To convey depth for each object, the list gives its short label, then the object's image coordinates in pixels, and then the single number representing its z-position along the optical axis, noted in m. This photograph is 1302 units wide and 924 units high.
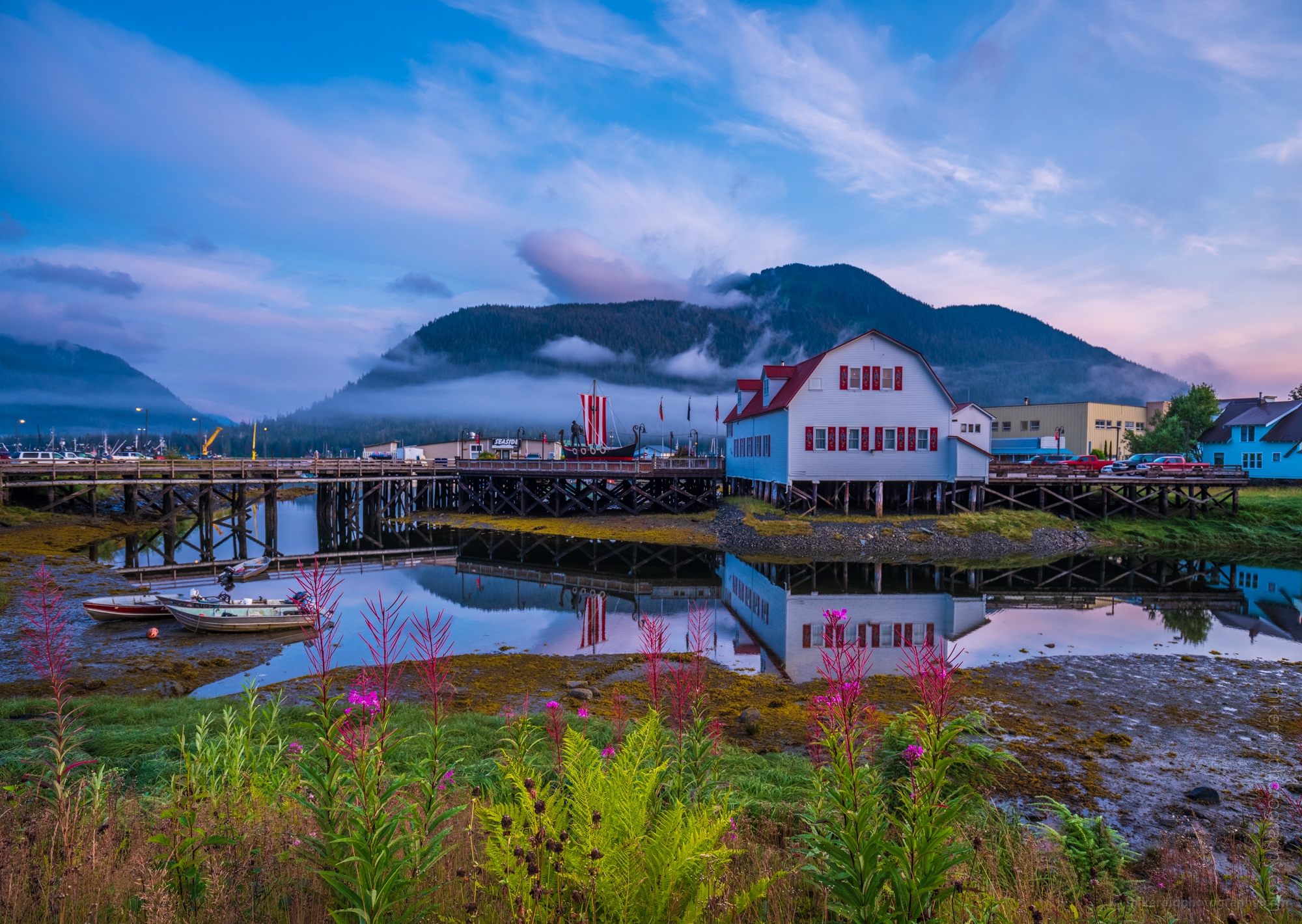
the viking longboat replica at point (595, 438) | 67.12
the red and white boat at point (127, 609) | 20.52
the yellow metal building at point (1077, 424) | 86.19
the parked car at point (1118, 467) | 46.81
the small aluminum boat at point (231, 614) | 19.73
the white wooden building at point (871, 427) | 40.00
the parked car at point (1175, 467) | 44.81
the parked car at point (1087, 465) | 45.94
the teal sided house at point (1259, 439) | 54.25
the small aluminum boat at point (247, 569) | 28.11
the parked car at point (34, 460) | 47.80
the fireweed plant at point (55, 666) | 4.21
